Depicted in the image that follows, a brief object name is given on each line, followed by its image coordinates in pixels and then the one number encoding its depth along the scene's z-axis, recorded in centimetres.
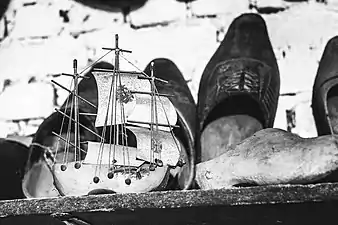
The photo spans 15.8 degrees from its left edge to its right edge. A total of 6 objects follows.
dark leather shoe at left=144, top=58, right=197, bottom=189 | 141
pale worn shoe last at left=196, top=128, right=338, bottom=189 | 118
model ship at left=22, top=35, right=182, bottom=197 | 126
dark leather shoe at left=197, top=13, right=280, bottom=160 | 149
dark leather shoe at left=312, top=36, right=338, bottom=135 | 146
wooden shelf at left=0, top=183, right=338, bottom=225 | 116
